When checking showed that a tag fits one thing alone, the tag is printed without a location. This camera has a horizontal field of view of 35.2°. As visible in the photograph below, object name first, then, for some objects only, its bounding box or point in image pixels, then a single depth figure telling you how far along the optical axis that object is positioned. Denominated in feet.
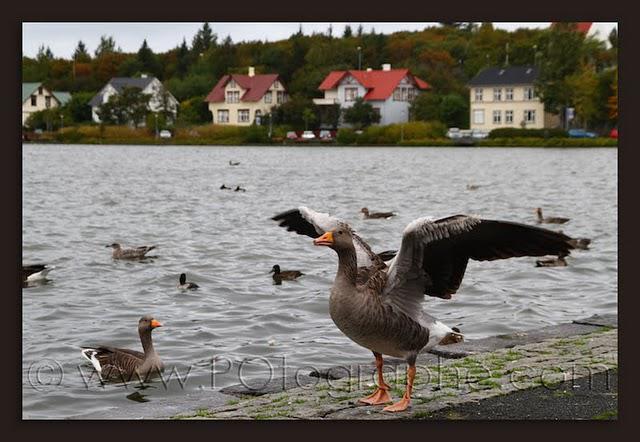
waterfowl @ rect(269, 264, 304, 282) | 51.90
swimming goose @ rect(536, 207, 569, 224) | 82.48
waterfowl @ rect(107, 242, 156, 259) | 60.85
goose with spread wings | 21.43
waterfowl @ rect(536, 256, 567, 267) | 57.93
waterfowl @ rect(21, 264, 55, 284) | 48.60
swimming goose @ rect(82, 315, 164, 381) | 31.24
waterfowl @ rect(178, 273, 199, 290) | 49.06
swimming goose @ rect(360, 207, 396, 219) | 86.94
